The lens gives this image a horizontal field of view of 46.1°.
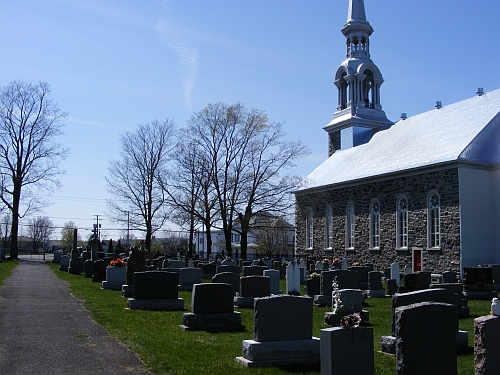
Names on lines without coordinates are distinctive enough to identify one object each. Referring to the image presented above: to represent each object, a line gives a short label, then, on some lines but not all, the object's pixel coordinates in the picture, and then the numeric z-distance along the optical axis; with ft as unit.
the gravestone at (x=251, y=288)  48.10
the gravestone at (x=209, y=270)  88.09
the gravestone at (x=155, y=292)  44.75
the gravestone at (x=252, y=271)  68.49
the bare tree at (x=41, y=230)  345.19
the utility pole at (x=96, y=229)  160.43
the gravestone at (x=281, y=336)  26.17
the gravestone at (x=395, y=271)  67.92
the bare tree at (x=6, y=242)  273.42
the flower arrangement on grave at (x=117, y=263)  66.59
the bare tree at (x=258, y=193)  125.70
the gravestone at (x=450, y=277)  63.72
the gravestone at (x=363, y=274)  74.00
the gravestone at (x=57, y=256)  135.74
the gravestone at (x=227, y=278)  47.06
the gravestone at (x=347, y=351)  20.67
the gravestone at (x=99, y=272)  76.23
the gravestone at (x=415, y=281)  45.47
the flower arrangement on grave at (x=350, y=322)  21.17
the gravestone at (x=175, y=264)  84.56
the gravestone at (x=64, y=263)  103.61
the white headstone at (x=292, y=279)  56.59
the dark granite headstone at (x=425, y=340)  20.75
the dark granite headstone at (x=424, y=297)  27.25
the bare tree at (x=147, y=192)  146.20
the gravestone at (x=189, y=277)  62.85
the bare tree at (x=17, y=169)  142.41
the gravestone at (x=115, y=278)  64.59
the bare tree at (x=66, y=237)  310.55
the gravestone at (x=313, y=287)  54.70
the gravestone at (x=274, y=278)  57.72
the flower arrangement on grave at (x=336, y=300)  27.12
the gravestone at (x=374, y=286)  60.80
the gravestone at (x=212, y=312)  35.01
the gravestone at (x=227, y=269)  70.13
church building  86.17
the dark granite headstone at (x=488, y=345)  20.80
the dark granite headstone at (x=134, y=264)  57.67
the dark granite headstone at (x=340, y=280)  52.13
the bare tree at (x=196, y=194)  127.03
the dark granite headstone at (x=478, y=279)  60.39
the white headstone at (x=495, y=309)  21.67
